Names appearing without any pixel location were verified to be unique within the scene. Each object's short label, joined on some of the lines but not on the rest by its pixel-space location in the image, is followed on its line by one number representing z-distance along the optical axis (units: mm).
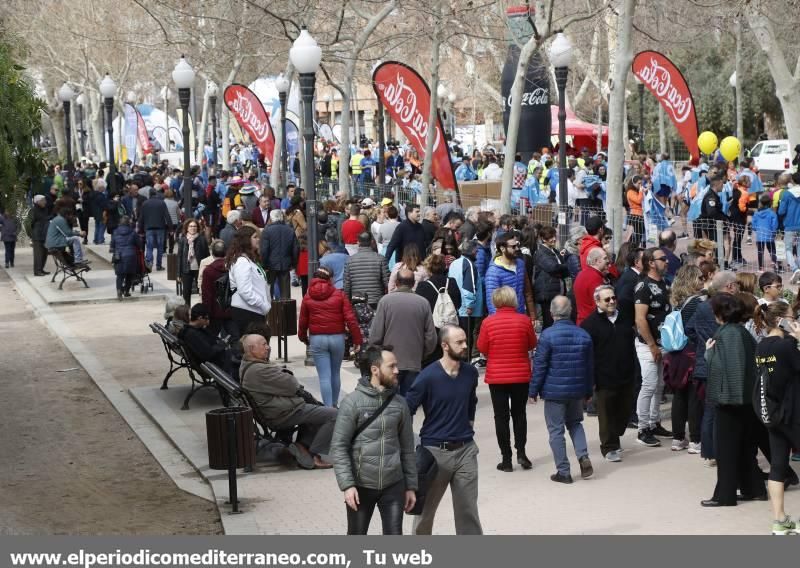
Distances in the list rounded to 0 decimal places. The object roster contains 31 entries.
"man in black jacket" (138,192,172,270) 27328
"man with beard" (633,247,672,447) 12117
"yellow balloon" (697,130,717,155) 36938
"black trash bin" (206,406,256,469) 10477
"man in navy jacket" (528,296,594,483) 10914
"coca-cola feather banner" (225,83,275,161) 32219
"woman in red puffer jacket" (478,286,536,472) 11117
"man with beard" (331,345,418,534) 7613
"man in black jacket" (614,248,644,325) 12281
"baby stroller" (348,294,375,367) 14766
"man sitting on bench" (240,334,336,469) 11508
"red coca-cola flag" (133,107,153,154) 51719
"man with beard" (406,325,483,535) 8500
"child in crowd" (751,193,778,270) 20297
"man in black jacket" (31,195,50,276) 27234
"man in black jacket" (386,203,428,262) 17719
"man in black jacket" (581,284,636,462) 11578
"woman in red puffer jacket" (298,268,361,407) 12852
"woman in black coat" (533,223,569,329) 15070
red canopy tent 43438
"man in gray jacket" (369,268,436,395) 12242
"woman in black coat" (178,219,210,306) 20000
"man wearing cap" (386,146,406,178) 40906
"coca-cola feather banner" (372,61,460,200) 23281
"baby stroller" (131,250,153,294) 24219
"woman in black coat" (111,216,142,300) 23375
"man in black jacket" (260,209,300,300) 19422
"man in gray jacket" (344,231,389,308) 15070
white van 43938
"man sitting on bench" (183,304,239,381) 13820
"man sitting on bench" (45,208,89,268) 25531
